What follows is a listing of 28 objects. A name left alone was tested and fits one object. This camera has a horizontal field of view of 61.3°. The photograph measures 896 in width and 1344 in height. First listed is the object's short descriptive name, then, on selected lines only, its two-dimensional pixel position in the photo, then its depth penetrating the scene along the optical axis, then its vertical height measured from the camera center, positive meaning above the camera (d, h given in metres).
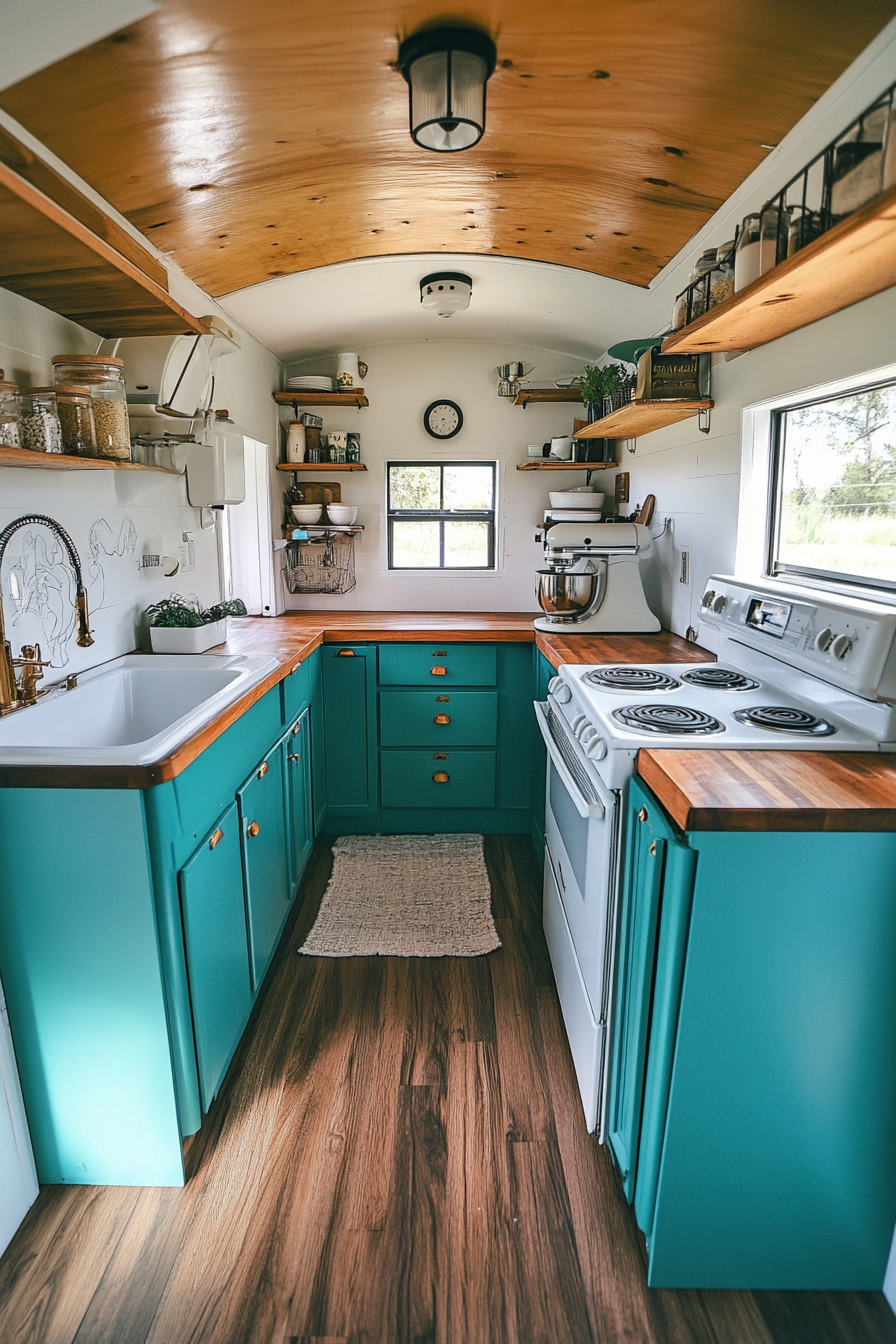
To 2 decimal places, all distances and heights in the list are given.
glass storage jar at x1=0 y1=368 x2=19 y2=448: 1.56 +0.13
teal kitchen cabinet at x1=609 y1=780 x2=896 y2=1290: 1.24 -0.96
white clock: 3.95 +0.34
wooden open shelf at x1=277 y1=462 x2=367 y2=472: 3.78 +0.08
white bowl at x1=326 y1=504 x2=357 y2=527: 3.85 -0.14
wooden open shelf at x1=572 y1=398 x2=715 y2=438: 2.53 +0.25
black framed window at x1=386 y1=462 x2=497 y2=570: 4.05 -0.16
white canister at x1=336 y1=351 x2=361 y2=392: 3.77 +0.55
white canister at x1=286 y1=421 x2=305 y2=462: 3.81 +0.20
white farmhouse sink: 1.69 -0.56
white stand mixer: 2.94 -0.34
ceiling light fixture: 1.52 +0.84
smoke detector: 2.96 +0.74
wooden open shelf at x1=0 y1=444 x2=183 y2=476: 1.51 +0.04
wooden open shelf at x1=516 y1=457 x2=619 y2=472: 3.74 +0.09
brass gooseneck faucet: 1.67 -0.43
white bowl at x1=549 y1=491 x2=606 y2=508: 3.78 -0.06
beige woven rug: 2.56 -1.52
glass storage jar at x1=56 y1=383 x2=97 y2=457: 1.82 +0.15
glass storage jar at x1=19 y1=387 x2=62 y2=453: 1.68 +0.12
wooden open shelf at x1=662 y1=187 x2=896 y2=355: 1.19 +0.39
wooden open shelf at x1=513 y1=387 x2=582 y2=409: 3.77 +0.44
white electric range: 1.50 -0.50
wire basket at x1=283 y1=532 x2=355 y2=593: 4.00 -0.42
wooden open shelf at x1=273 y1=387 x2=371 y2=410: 3.74 +0.41
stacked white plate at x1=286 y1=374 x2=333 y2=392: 3.74 +0.48
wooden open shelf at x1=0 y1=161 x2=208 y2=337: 1.34 +0.45
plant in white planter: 2.45 -0.47
